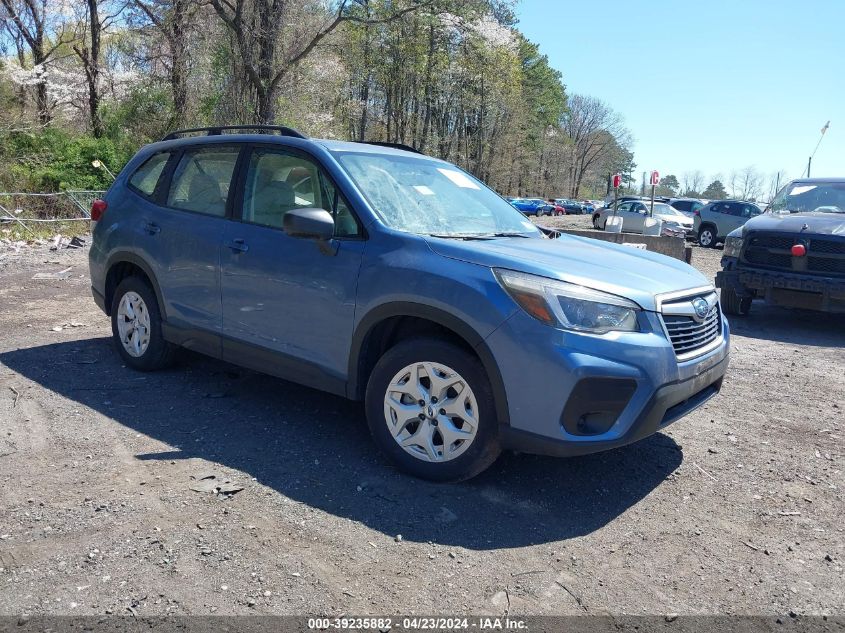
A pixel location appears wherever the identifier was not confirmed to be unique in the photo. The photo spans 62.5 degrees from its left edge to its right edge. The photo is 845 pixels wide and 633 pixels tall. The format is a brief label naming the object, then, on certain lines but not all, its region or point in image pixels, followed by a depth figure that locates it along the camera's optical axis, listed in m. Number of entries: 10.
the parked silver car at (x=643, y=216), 25.92
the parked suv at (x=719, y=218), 25.25
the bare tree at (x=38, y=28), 27.25
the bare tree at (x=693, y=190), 104.31
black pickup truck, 7.98
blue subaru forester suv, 3.33
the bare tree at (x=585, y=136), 96.50
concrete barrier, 12.73
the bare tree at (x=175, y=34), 23.42
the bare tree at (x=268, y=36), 20.62
